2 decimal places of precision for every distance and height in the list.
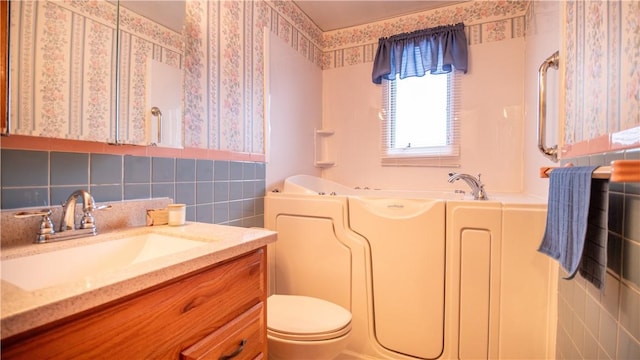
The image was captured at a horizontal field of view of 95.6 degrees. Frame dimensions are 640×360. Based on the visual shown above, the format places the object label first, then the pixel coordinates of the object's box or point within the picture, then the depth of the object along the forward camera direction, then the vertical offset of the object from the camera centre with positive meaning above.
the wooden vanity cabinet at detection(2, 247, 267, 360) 0.52 -0.34
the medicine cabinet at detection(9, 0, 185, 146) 0.89 +0.38
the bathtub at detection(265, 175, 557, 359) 1.41 -0.51
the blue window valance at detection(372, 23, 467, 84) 2.35 +1.06
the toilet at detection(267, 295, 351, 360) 1.23 -0.68
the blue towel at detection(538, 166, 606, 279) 0.84 -0.11
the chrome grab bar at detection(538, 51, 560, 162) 1.44 +0.37
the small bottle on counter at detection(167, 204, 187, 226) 1.19 -0.16
